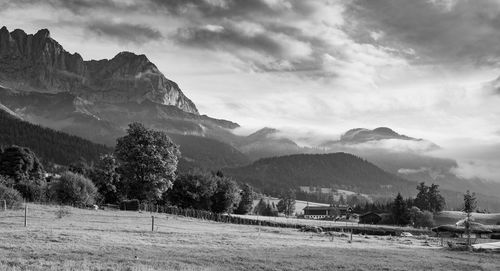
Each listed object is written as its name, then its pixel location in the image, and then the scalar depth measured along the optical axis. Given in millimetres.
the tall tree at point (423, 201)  195750
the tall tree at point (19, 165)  132625
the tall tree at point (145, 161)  100250
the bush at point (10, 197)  68912
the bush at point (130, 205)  95562
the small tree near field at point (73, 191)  89062
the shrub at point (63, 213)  62688
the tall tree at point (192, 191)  130375
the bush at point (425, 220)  162625
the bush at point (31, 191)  95250
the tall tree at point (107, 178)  119188
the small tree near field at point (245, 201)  165375
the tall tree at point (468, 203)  86400
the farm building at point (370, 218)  191750
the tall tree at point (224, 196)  136250
